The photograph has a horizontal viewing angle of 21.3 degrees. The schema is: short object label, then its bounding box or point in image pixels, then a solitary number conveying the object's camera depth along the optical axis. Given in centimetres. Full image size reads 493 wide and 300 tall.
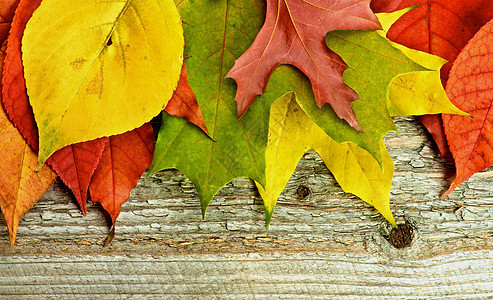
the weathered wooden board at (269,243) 68
